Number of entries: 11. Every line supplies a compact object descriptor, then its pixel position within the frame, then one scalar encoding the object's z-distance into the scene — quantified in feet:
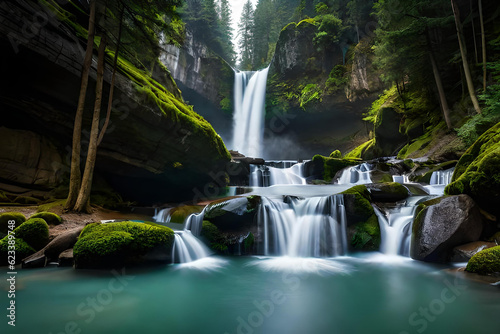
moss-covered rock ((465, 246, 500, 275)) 14.17
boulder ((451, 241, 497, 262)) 16.48
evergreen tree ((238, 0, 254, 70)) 140.26
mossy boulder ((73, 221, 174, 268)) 16.34
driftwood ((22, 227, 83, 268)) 16.46
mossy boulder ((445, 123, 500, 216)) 17.42
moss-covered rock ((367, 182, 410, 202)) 25.94
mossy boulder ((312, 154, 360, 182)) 50.28
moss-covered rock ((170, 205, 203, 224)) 29.09
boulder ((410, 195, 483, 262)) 17.29
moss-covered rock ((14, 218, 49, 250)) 17.54
